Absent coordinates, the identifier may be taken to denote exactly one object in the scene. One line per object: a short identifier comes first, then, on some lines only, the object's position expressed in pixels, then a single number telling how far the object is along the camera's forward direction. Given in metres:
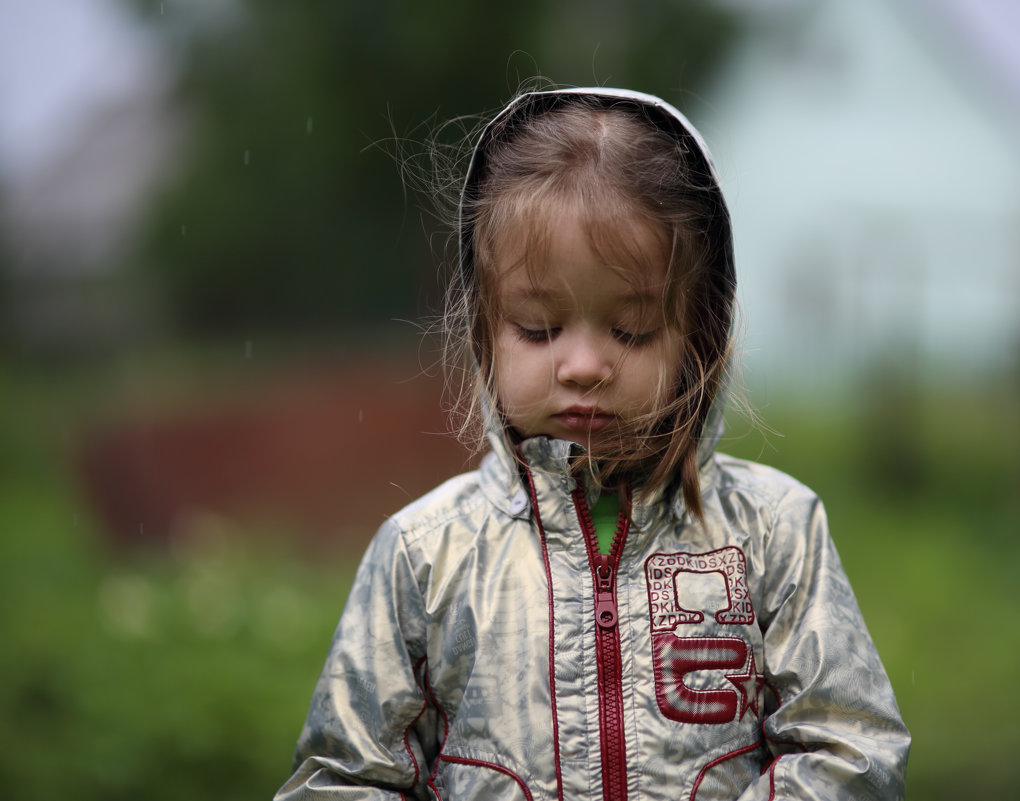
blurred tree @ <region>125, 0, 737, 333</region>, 8.03
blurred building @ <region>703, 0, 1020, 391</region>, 9.09
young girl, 1.78
